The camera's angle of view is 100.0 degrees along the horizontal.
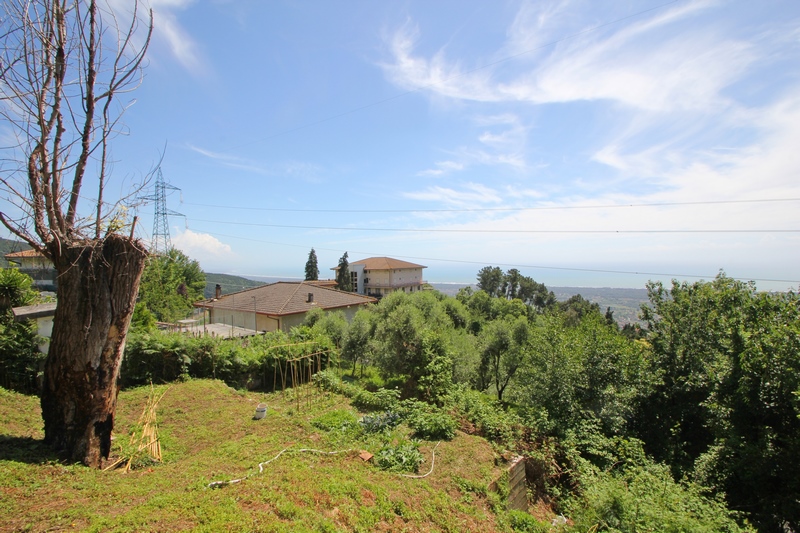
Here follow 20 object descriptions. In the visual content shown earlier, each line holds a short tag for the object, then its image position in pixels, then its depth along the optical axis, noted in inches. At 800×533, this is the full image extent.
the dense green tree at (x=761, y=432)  252.1
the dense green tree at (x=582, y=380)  356.8
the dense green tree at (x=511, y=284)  2751.0
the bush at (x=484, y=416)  299.9
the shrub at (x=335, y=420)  284.4
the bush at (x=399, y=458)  218.8
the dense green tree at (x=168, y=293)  973.2
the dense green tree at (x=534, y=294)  2605.8
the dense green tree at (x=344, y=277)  1884.8
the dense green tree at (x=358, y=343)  609.9
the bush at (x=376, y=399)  359.6
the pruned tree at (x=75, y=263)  170.7
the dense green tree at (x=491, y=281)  2807.6
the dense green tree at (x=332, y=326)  616.0
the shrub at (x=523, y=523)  197.8
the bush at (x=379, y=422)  284.3
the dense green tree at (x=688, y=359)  382.6
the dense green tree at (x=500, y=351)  737.0
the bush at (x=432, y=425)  283.4
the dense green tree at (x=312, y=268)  2060.8
